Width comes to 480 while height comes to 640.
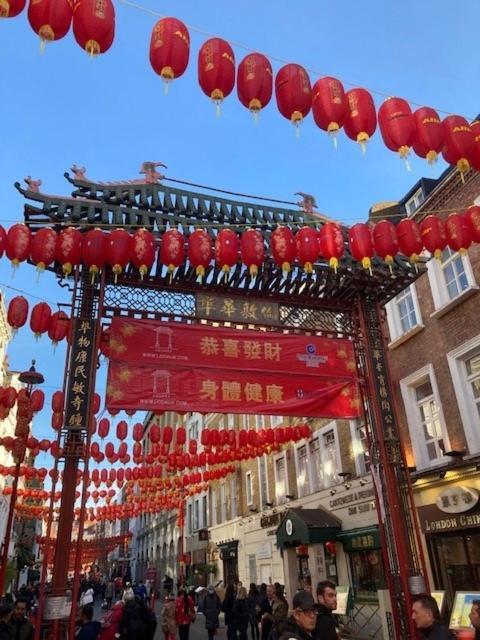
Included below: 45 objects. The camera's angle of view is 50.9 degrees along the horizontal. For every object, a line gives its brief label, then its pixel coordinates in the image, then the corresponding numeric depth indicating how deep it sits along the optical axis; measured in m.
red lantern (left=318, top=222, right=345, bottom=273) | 8.56
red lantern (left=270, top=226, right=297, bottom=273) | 8.58
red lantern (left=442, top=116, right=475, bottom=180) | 6.51
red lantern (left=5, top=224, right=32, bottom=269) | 7.75
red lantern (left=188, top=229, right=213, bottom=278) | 8.66
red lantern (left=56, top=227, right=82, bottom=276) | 8.24
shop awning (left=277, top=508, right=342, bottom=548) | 16.39
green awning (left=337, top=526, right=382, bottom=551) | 14.41
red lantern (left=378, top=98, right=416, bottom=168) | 6.41
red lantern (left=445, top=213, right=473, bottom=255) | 8.28
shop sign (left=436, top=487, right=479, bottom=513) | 11.49
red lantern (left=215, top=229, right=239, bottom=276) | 8.59
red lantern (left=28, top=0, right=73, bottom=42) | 4.84
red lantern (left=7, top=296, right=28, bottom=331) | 8.79
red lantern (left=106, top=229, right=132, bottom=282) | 8.50
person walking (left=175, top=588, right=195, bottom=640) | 13.15
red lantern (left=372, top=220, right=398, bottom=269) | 8.50
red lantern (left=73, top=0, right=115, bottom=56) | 4.96
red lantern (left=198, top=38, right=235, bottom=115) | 5.64
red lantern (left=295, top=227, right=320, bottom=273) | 8.59
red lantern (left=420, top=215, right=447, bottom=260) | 8.37
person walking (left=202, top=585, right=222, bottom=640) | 13.30
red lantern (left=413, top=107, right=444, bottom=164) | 6.45
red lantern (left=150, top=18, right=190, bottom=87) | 5.39
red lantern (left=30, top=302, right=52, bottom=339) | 9.02
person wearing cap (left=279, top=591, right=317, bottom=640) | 3.82
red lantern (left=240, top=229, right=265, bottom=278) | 8.77
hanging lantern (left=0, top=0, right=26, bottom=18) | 4.56
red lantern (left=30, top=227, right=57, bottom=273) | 8.00
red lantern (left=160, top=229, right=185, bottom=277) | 8.58
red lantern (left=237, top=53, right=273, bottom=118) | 5.83
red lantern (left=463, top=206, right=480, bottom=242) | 8.23
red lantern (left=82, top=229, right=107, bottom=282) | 8.47
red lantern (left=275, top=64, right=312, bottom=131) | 6.00
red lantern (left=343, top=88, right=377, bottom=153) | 6.34
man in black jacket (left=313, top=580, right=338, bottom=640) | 4.51
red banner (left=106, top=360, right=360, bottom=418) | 9.22
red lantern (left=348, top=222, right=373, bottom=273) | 8.58
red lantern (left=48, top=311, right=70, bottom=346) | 9.23
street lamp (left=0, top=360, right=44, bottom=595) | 13.88
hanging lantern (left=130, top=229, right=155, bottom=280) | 8.55
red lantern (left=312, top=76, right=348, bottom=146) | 6.12
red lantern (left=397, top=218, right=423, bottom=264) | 8.46
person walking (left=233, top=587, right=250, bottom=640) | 12.32
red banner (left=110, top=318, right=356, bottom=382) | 9.59
